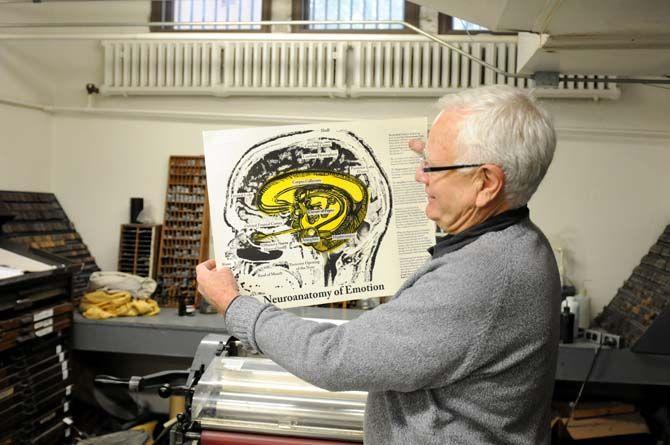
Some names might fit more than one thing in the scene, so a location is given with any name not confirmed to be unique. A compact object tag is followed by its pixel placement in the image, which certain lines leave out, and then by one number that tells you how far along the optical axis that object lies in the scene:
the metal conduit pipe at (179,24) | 2.61
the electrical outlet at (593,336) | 2.88
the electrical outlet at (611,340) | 2.80
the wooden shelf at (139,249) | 3.59
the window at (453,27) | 3.54
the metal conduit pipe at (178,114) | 3.60
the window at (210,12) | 3.74
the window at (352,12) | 3.63
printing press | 1.45
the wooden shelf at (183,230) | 3.53
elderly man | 0.86
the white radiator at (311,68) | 3.41
